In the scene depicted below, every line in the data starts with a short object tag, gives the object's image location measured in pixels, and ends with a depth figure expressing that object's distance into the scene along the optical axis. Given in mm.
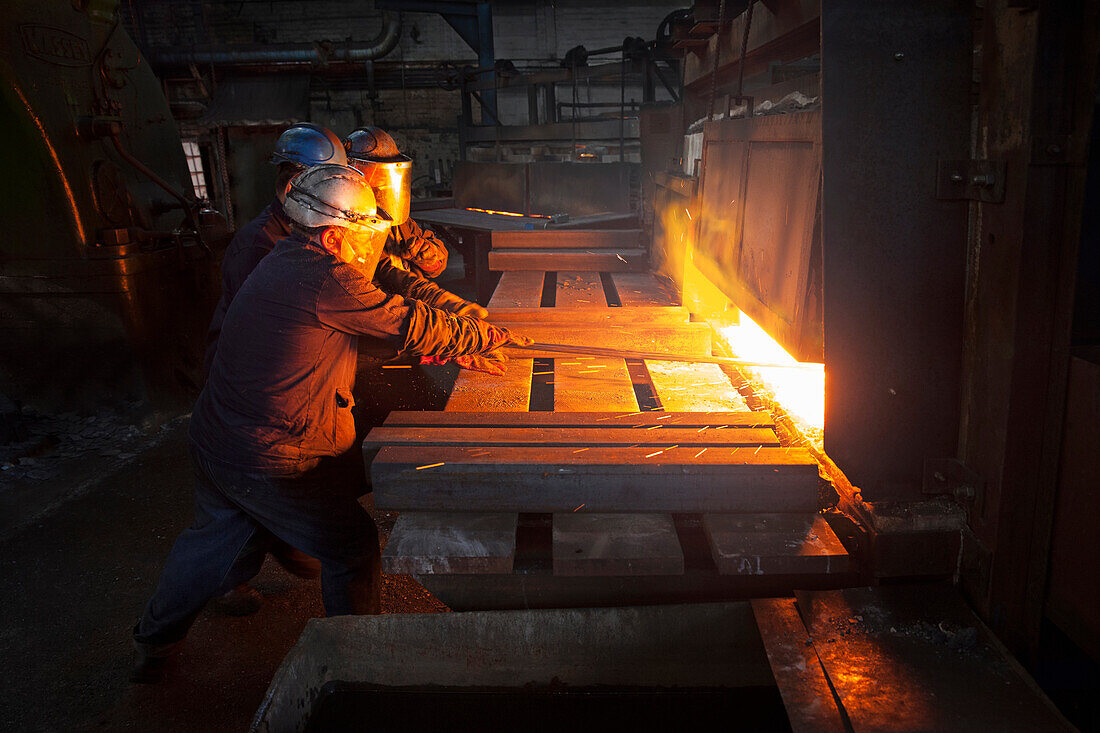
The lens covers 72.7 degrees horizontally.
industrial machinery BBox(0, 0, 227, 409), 4480
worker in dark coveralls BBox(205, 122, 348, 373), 2973
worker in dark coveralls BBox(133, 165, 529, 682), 2270
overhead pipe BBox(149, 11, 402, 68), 13461
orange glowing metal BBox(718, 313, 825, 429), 2717
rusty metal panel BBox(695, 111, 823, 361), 1970
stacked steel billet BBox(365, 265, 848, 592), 1638
